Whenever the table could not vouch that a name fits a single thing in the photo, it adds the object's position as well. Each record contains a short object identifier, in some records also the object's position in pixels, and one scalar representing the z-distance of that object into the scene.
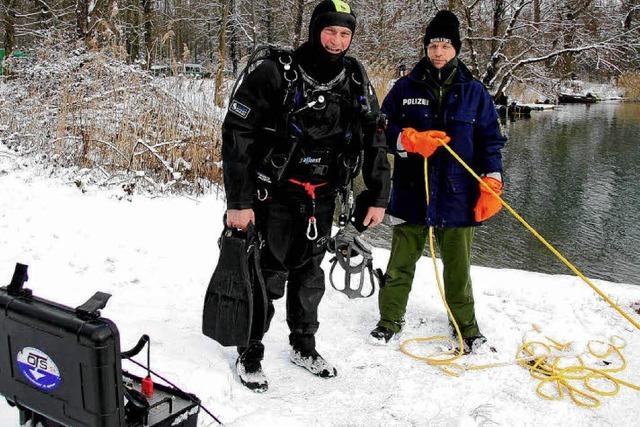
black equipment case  1.62
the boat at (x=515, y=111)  20.45
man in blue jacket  3.02
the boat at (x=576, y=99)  26.53
